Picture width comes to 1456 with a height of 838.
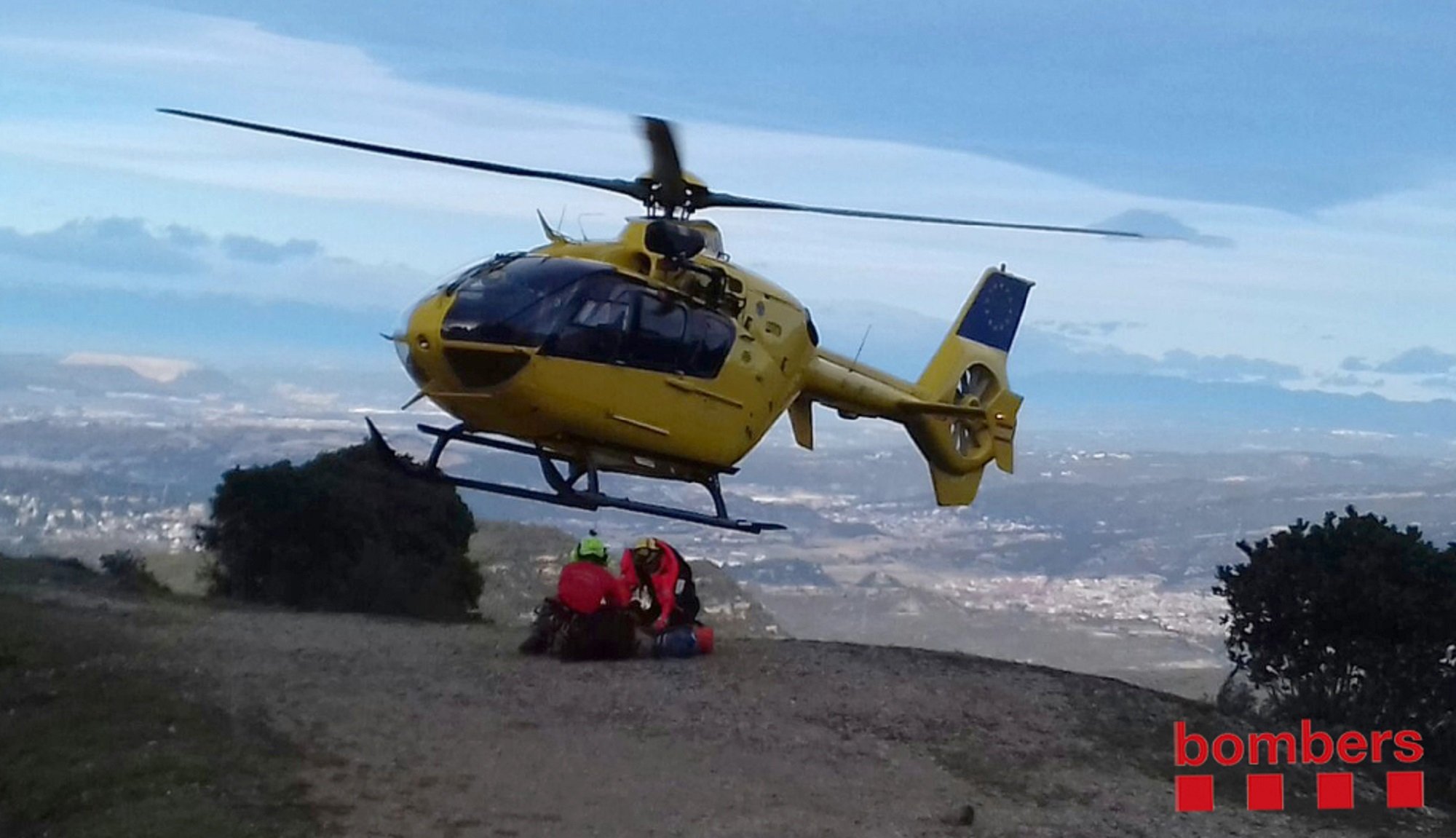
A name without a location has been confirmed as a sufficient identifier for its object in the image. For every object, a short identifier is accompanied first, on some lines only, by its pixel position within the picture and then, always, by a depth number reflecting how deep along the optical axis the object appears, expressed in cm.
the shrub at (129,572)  2294
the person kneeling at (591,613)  1593
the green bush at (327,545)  2327
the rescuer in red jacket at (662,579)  1661
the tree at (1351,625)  1667
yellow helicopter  1365
